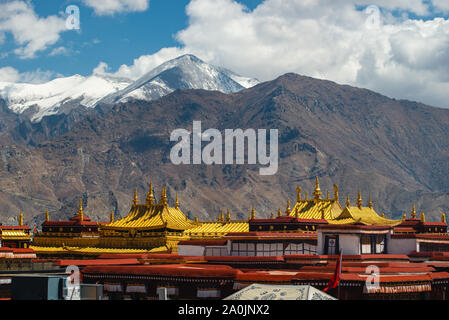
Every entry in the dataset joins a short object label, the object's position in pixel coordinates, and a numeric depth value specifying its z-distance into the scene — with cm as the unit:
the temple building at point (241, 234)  11231
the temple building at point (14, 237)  13875
